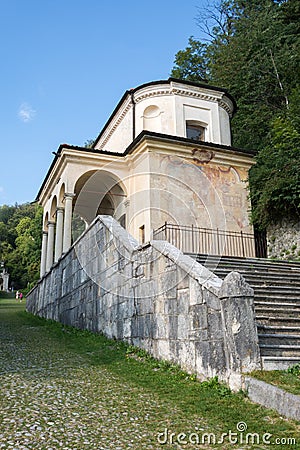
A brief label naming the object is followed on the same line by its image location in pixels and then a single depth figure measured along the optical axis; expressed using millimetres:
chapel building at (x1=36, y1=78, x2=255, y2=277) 14961
